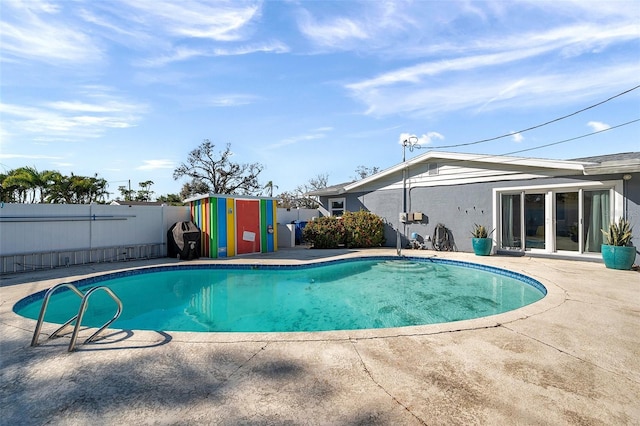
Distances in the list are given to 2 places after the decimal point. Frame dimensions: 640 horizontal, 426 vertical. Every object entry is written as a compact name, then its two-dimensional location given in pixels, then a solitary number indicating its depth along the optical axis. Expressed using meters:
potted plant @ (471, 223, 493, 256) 9.70
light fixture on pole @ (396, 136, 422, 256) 12.09
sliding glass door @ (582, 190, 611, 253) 8.25
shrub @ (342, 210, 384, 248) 12.45
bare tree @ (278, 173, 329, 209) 29.69
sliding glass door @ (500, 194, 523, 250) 9.86
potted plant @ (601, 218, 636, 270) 7.15
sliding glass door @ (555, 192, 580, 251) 8.73
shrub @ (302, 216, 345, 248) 12.27
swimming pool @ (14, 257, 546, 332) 5.04
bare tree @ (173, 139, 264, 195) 29.11
